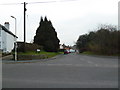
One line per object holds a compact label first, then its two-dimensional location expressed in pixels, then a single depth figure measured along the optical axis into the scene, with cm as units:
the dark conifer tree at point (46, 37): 3950
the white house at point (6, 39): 3574
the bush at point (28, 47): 2573
